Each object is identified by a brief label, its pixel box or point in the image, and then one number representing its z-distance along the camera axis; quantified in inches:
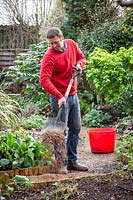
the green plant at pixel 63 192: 149.3
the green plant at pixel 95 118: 337.7
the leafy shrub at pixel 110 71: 321.7
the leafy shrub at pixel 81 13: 458.4
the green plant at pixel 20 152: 183.9
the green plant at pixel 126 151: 197.8
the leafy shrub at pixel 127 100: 258.2
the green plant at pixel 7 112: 268.8
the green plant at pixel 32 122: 300.0
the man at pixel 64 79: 191.8
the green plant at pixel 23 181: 154.9
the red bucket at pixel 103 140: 248.1
